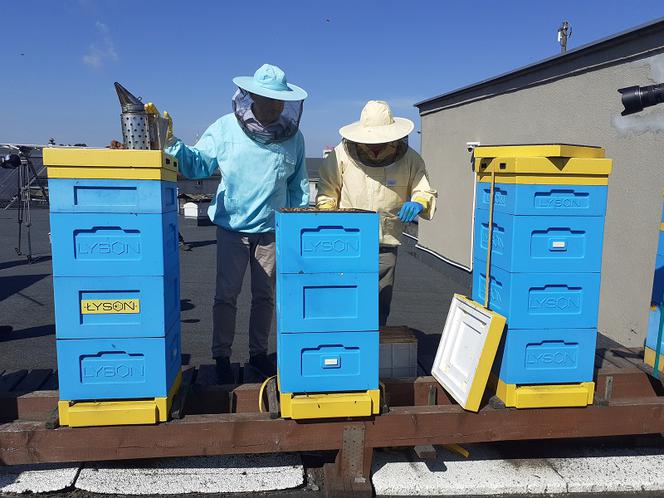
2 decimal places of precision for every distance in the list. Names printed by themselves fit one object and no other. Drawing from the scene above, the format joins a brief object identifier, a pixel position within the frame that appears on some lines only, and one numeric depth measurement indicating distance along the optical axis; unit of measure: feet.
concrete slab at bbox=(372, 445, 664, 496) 8.15
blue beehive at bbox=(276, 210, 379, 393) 7.42
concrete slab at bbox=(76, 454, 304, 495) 7.96
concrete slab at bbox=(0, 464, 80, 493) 7.84
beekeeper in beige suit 10.00
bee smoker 7.69
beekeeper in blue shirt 9.32
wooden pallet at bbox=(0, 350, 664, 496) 7.39
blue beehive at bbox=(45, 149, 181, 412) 7.07
